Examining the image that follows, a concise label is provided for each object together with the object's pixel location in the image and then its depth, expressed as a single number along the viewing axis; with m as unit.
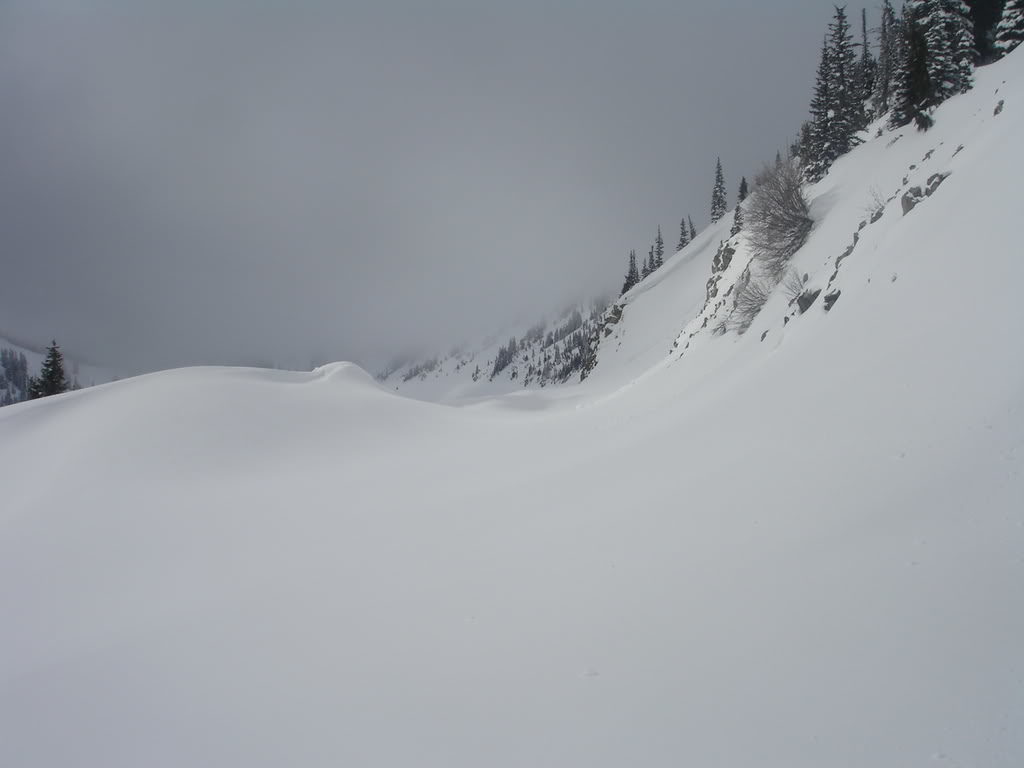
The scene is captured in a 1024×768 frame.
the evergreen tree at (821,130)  40.81
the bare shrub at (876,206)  15.03
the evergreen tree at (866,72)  67.76
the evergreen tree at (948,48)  29.94
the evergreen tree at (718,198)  97.00
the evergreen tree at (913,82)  29.50
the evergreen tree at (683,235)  105.11
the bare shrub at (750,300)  20.61
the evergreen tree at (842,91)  40.97
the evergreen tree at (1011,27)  28.70
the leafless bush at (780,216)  22.95
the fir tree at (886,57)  60.34
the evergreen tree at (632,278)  108.19
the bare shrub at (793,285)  17.18
